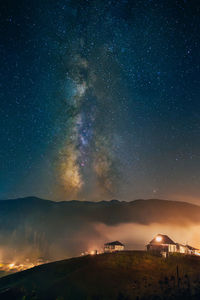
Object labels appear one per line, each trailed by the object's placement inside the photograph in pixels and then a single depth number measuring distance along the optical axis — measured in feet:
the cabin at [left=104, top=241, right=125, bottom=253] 263.29
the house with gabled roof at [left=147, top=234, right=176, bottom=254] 222.48
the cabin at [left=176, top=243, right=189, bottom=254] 230.21
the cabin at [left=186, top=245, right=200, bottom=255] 245.80
